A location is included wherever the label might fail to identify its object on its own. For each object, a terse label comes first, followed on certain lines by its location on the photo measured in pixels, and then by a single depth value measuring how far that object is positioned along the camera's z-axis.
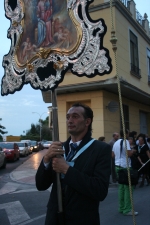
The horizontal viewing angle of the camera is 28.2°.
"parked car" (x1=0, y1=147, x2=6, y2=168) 18.52
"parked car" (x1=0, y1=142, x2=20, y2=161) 23.42
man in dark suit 2.41
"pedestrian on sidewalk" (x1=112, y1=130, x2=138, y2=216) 6.49
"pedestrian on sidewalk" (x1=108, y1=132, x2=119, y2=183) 11.00
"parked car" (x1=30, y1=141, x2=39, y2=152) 40.64
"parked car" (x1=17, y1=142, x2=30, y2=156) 30.47
